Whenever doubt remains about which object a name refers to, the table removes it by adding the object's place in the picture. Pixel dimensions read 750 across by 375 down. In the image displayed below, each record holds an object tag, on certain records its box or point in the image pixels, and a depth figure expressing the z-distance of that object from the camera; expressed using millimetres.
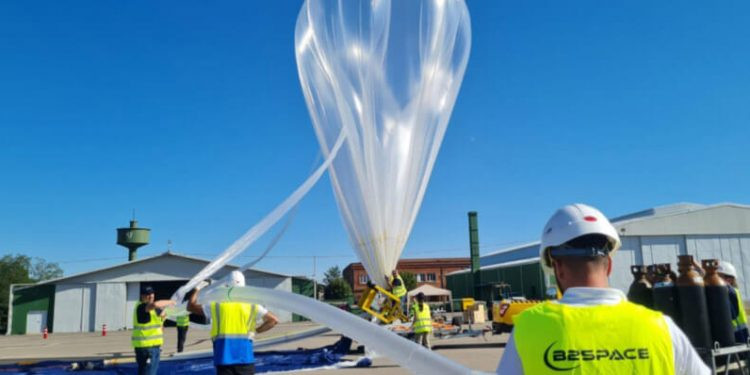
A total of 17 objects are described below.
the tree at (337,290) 63781
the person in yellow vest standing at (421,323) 12625
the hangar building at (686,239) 31922
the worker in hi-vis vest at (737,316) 6203
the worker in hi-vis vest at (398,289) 9820
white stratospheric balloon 8070
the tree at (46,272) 88938
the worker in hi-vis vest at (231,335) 5855
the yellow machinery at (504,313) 15812
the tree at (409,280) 60738
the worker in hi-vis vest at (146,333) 8492
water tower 45562
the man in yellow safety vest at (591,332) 1562
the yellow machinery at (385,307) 10069
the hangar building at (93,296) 34875
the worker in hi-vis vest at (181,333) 14656
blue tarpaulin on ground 11359
